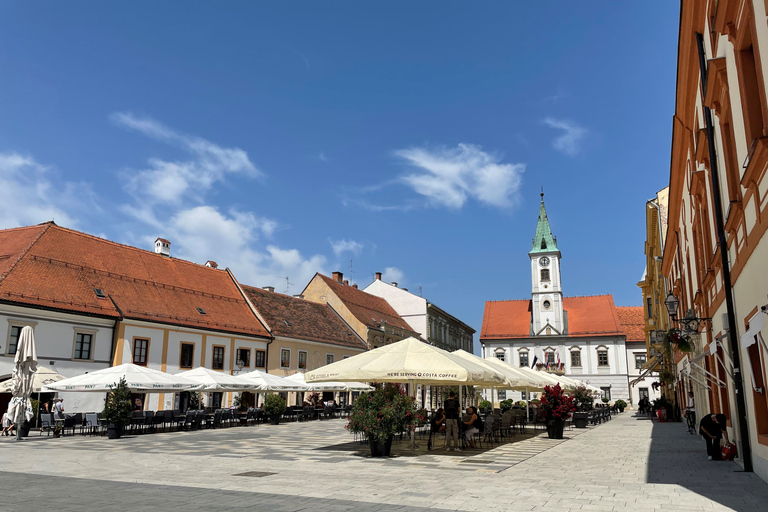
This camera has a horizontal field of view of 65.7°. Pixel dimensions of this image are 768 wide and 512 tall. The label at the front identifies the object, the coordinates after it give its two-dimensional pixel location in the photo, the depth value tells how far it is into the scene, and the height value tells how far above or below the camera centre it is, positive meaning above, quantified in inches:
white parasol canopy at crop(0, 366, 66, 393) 865.5 +12.4
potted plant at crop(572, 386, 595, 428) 1111.1 -41.4
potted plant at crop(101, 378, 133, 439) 788.0 -29.5
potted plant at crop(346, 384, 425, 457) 556.4 -25.3
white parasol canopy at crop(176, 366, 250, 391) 958.4 +11.4
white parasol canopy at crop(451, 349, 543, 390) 698.2 +14.1
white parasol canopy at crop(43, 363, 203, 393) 788.6 +7.9
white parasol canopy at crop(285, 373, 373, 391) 1194.0 +2.6
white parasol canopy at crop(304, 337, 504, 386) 551.5 +18.7
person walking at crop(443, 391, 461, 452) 655.8 -41.7
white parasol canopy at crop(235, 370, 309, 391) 1057.5 +9.0
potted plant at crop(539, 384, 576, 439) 820.0 -29.0
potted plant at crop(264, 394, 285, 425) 1161.4 -39.6
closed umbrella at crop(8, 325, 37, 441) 745.0 +9.8
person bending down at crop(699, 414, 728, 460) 510.3 -38.0
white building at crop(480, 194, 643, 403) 2491.4 +250.5
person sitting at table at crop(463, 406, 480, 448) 665.6 -40.6
